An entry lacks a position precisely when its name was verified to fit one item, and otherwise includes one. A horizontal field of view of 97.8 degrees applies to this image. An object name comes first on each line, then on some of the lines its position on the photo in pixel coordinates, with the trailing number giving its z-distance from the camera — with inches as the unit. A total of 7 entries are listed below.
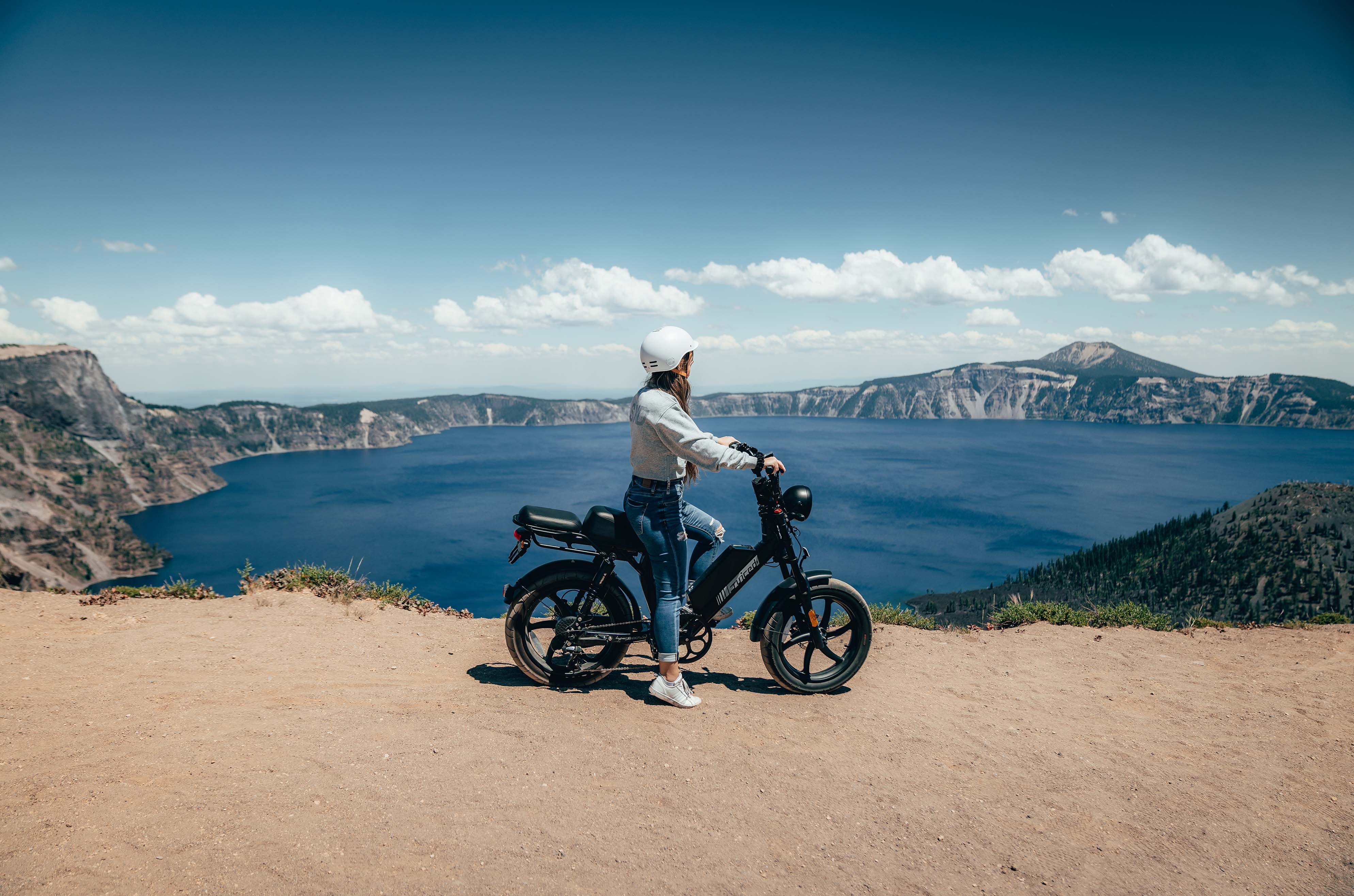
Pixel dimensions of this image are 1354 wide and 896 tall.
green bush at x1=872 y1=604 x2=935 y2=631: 335.3
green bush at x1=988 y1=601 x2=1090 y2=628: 338.0
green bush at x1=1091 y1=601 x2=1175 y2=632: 327.0
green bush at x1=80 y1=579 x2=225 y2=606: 311.4
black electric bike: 198.5
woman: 179.5
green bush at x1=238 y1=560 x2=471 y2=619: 320.8
